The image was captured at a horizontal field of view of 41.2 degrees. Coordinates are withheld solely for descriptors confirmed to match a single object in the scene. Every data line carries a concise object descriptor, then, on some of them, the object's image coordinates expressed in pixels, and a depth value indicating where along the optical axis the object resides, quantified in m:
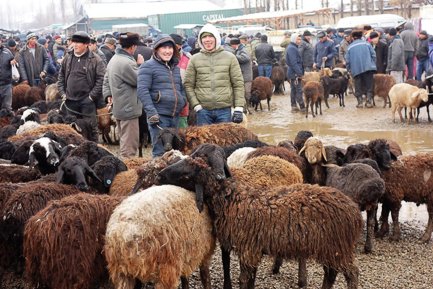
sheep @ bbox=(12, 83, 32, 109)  14.38
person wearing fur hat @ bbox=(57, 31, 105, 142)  8.68
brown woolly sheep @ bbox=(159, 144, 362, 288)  4.54
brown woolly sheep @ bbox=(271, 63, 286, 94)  20.44
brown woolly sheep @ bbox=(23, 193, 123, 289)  4.14
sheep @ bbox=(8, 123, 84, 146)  7.53
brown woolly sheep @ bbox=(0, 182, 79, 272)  4.72
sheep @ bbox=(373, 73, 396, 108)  16.22
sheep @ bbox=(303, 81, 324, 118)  15.49
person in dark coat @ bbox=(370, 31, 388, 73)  17.96
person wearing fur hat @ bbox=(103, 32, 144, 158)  8.13
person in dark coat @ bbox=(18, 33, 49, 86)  15.59
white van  33.97
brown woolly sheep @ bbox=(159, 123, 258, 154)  7.27
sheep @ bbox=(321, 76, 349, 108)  17.20
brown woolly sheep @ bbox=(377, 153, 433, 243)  6.65
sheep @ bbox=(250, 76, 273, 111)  17.09
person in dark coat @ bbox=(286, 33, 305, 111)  16.11
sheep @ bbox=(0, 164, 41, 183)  6.03
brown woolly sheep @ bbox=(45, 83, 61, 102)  14.02
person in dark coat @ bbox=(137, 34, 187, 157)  7.14
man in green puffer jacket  7.56
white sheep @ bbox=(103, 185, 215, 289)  4.04
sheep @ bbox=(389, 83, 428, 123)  13.70
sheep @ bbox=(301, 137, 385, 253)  5.99
